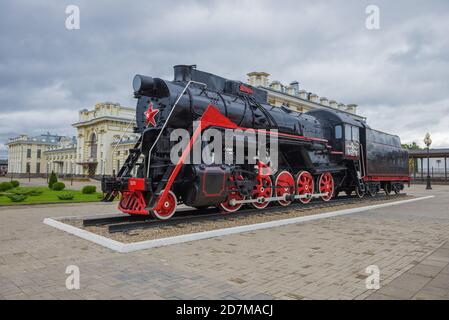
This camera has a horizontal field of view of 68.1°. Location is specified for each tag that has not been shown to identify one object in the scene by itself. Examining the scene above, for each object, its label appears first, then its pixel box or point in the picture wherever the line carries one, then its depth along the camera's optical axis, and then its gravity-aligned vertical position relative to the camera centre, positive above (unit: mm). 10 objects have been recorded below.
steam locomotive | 9000 +785
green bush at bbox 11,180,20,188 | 27878 -884
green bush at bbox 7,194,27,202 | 15398 -1105
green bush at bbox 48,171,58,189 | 26875 -542
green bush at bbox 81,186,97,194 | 21438 -1058
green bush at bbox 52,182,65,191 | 24881 -941
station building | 55309 +9081
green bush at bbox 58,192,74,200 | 17106 -1203
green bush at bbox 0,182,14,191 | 23566 -929
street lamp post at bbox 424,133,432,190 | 33375 +3369
